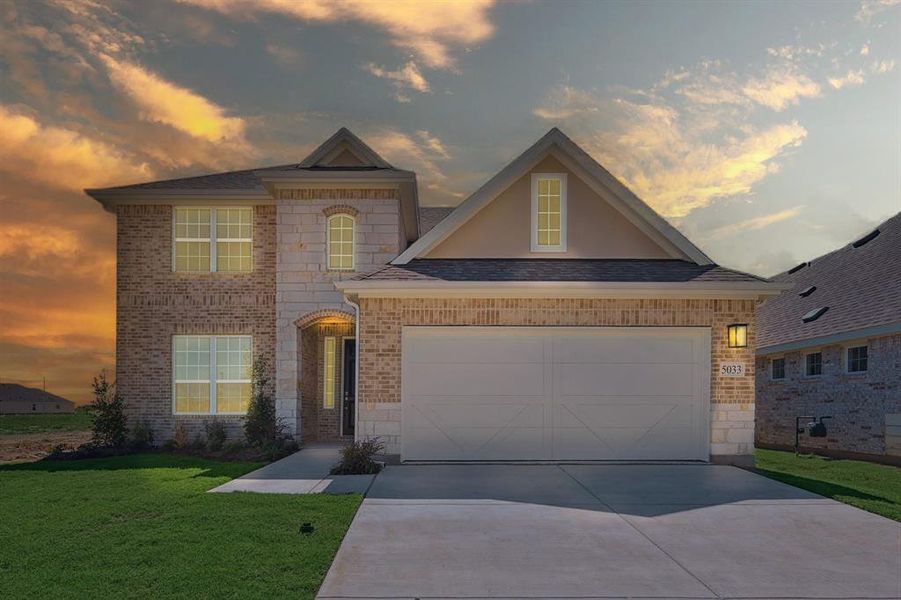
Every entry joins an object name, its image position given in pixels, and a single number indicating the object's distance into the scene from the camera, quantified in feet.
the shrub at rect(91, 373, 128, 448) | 55.98
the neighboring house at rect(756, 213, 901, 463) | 54.44
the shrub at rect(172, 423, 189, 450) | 56.29
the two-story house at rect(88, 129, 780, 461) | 43.80
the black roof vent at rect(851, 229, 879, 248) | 74.18
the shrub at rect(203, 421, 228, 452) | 54.38
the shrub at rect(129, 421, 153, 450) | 56.59
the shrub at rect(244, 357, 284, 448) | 54.49
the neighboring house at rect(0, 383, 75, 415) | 179.11
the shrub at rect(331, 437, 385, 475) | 39.86
